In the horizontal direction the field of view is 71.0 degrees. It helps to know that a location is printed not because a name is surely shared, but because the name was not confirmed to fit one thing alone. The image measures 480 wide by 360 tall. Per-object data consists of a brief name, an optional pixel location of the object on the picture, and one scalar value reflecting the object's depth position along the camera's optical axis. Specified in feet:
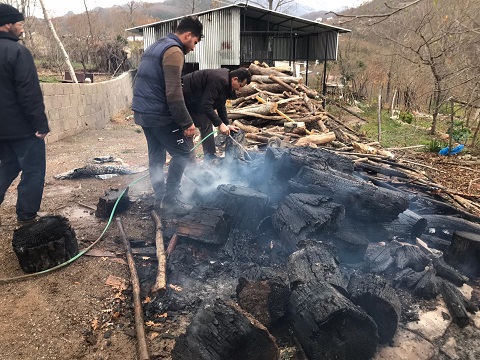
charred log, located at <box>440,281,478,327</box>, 9.43
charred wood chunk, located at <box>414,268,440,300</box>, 10.30
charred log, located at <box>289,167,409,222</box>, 12.61
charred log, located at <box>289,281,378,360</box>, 7.32
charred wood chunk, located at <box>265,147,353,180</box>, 14.71
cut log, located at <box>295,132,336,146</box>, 25.73
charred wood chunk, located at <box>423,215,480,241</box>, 13.60
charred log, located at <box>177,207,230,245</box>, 12.29
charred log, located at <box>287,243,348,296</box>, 8.84
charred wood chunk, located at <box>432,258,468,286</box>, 11.23
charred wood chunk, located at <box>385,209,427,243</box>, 13.08
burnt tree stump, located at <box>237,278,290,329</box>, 8.62
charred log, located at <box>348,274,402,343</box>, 8.20
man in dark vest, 13.07
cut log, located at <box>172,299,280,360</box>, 6.90
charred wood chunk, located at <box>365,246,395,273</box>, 11.24
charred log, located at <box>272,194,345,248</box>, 11.64
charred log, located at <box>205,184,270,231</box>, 13.21
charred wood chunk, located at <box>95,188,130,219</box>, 14.92
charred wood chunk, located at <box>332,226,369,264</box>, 11.68
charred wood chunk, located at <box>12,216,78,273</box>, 10.48
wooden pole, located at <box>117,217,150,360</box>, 7.69
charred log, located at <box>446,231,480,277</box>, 11.94
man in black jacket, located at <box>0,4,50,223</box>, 11.57
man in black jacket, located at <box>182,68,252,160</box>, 16.65
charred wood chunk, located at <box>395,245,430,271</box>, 11.19
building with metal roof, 56.85
